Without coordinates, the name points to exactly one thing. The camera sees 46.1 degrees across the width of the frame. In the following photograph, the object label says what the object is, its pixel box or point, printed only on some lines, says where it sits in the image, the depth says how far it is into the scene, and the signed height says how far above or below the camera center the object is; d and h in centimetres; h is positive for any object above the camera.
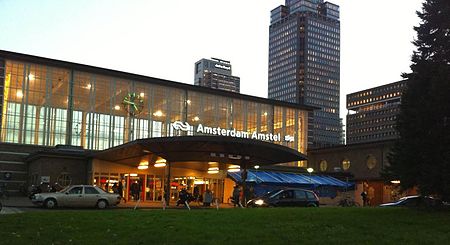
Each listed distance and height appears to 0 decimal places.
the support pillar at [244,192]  3254 -79
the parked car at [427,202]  2061 -72
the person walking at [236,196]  3548 -114
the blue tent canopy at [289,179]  4538 +13
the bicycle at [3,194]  3928 -165
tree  1966 +265
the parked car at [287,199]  3036 -109
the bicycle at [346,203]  4289 -174
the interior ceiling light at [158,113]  6172 +744
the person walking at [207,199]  3706 -144
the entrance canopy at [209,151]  3234 +182
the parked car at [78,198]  2978 -131
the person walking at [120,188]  3991 -89
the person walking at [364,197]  4584 -129
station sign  6238 +584
